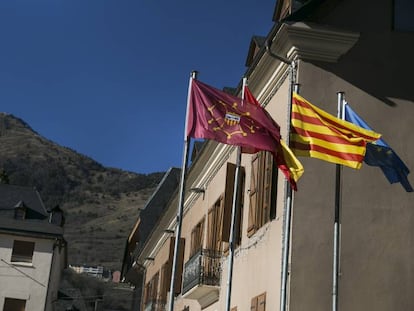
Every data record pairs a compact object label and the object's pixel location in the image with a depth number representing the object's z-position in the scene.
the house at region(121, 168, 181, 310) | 41.78
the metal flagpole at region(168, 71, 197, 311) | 10.52
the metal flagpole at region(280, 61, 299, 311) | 10.83
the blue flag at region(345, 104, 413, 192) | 11.56
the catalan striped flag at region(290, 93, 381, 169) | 11.28
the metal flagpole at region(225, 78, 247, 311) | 11.67
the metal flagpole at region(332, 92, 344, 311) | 11.09
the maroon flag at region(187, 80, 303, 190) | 11.20
